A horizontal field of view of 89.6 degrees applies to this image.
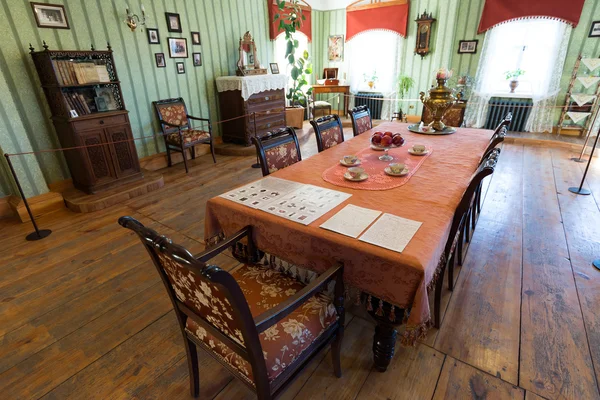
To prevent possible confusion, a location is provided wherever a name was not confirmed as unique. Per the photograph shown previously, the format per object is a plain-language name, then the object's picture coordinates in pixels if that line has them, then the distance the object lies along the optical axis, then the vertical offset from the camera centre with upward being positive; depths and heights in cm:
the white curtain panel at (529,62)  514 +16
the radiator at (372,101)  701 -54
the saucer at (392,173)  181 -54
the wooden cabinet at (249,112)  486 -50
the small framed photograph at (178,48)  428 +46
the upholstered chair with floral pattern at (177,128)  419 -61
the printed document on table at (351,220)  126 -59
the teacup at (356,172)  178 -53
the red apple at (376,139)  234 -45
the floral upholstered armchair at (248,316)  87 -86
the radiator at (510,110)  559 -69
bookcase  307 -30
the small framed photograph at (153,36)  400 +59
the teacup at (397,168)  182 -52
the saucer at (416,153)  222 -53
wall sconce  371 +74
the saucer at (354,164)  203 -54
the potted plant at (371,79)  697 -5
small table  700 -25
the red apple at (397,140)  236 -47
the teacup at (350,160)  204 -52
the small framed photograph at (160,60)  415 +29
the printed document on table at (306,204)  139 -58
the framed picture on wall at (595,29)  473 +59
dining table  111 -62
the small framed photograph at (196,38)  450 +61
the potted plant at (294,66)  555 +25
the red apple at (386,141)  229 -46
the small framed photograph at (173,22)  415 +78
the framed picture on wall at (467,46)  571 +48
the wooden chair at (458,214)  133 -60
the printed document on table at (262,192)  157 -58
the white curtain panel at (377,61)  660 +32
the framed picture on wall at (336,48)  716 +66
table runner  172 -56
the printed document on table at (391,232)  115 -59
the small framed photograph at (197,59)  459 +32
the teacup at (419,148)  224 -51
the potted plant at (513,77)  554 -8
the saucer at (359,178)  176 -55
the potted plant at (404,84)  639 -17
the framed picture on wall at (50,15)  307 +69
